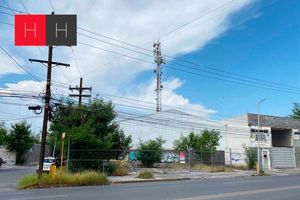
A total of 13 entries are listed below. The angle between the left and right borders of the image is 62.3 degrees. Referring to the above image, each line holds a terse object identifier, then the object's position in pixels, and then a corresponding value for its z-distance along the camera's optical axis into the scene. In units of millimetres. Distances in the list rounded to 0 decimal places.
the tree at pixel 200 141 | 31495
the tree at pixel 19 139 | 34580
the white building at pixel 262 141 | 35210
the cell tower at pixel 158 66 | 41716
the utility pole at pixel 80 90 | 25608
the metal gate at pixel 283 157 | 36235
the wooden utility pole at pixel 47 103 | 15059
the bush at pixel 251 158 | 31472
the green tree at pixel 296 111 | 61692
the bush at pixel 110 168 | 20270
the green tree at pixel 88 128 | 18489
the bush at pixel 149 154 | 28395
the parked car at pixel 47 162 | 20369
